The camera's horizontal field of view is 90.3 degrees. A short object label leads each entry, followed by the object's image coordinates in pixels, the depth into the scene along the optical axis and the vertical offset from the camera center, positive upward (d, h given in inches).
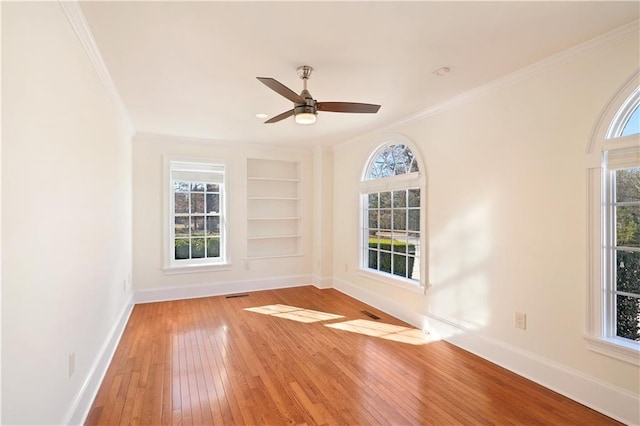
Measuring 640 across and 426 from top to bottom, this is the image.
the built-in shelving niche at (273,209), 221.1 +4.6
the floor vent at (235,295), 198.1 -50.3
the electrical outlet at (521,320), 103.7 -34.7
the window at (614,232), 82.6 -4.4
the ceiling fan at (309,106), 97.5 +34.9
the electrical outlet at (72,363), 73.6 -34.6
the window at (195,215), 196.7 +0.2
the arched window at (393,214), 154.1 +0.6
